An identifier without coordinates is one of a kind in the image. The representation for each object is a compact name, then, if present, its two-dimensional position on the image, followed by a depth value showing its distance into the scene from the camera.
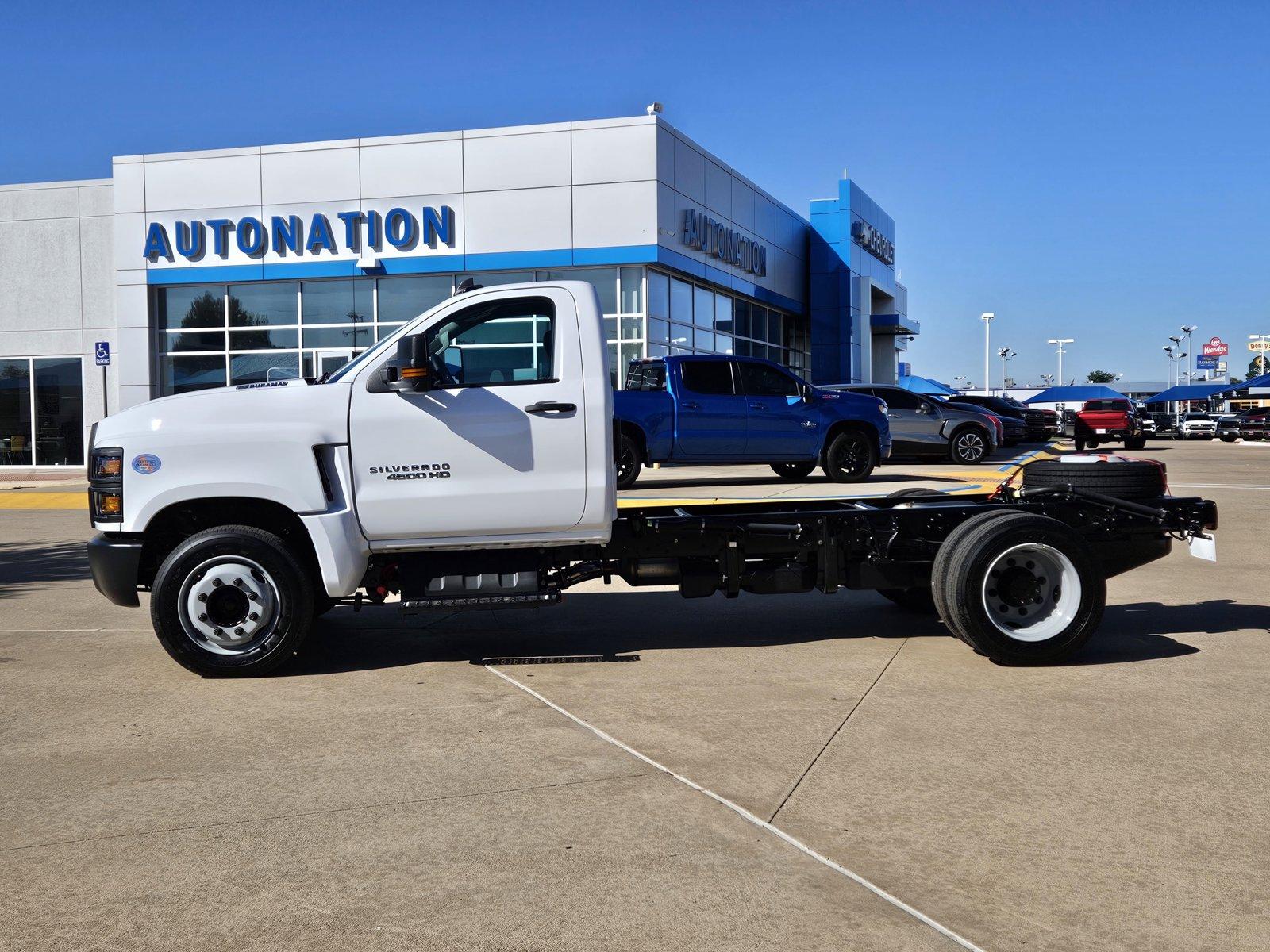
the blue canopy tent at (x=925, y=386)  54.84
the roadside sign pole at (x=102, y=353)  20.84
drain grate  7.09
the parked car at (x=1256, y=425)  49.97
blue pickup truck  16.72
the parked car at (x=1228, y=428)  52.44
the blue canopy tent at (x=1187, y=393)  76.12
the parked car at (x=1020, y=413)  34.28
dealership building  25.84
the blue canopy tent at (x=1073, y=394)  49.88
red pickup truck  35.44
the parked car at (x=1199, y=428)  54.50
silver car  23.81
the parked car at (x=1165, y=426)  54.88
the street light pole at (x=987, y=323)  90.41
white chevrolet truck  6.61
